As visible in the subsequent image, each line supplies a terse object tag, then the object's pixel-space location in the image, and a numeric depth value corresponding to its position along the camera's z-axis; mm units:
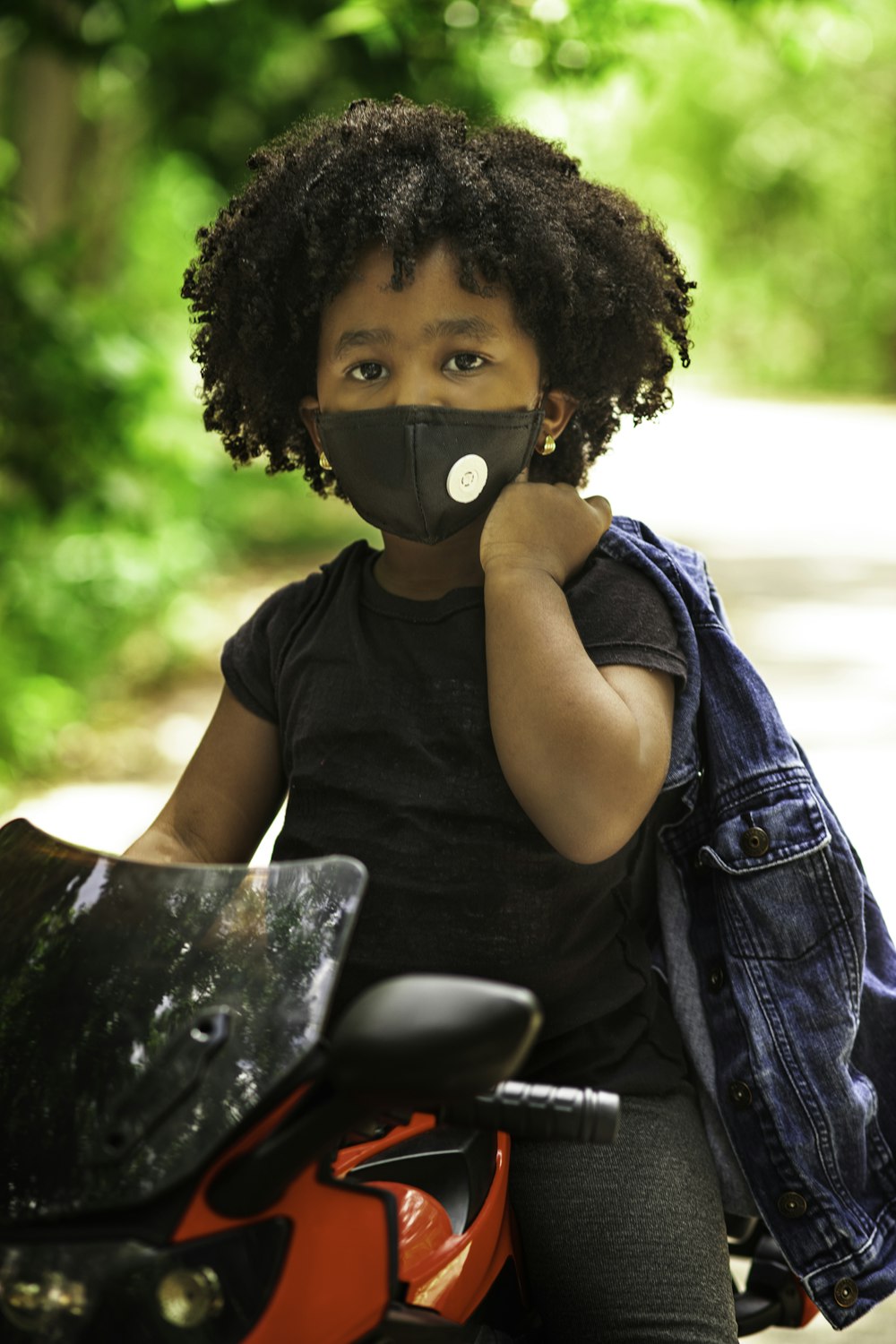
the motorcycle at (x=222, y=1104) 1529
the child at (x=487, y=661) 1786
